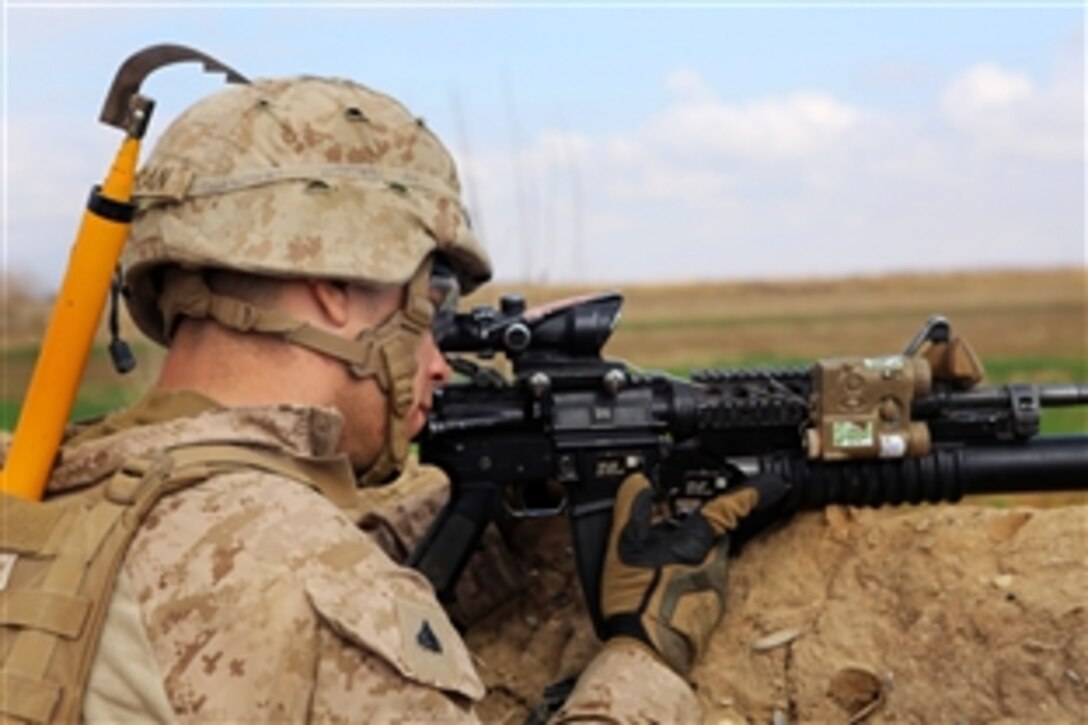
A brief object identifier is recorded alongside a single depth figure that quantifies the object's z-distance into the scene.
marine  2.72
